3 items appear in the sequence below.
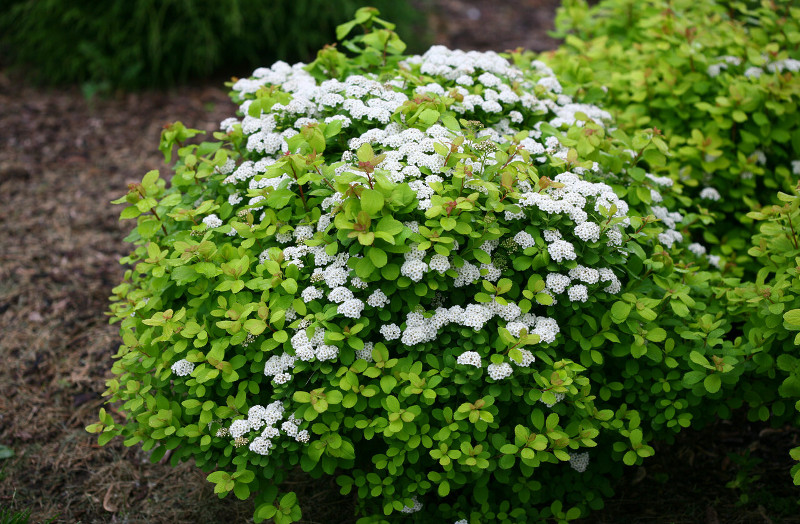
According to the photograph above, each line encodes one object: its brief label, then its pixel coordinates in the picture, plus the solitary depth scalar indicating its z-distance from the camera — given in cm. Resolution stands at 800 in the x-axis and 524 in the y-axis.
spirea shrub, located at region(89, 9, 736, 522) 194
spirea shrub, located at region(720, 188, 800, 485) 205
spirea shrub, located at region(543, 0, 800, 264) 290
